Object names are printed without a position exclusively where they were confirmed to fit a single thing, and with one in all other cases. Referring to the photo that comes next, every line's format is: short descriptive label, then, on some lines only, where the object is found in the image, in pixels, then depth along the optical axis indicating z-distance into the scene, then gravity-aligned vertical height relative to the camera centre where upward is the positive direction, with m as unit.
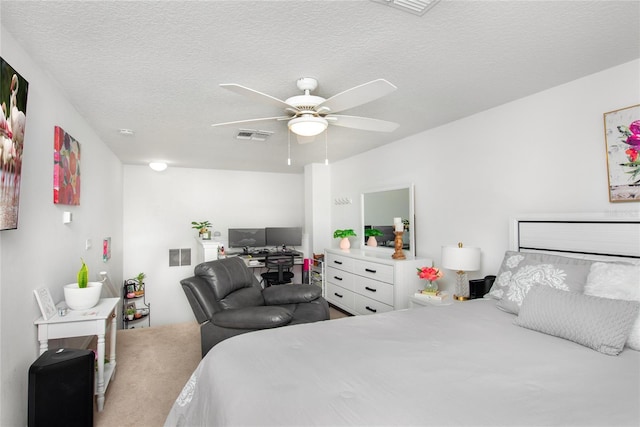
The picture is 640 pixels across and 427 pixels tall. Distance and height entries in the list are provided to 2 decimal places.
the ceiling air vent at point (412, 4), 1.57 +1.03
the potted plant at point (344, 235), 5.13 -0.16
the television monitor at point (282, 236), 6.29 -0.19
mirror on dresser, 4.17 +0.15
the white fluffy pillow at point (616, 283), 1.73 -0.32
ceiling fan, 1.93 +0.77
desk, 5.79 -0.61
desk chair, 5.57 -0.74
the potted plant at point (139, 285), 5.83 -1.02
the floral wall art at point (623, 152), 2.18 +0.46
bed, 1.14 -0.61
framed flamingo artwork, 1.58 +0.44
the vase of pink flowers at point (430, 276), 3.34 -0.51
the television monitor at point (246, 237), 6.20 -0.22
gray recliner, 2.61 -0.68
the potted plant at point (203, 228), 5.97 -0.03
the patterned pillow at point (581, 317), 1.60 -0.48
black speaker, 1.83 -0.90
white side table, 2.15 -0.64
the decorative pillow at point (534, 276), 2.03 -0.34
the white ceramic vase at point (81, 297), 2.37 -0.49
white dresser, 3.79 -0.69
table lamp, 2.99 -0.32
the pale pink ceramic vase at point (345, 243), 5.12 -0.28
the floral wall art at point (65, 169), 2.43 +0.46
